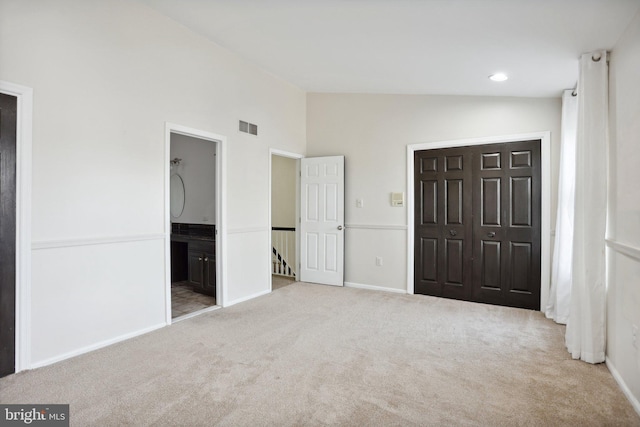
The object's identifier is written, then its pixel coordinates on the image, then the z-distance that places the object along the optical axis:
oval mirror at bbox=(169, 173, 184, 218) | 5.49
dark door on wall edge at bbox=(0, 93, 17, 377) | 2.37
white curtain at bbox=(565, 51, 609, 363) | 2.67
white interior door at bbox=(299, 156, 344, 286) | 5.27
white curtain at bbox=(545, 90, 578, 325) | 3.65
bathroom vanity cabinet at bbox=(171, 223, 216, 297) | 4.59
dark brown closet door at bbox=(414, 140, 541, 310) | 4.12
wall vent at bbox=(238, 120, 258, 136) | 4.39
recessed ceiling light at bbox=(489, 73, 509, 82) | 3.46
